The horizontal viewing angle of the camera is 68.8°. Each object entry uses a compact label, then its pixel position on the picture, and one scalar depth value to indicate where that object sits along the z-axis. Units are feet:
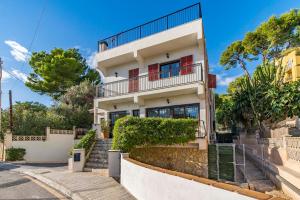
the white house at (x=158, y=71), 44.80
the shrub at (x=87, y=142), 40.34
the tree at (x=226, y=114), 62.34
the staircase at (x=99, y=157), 36.68
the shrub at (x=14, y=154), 51.19
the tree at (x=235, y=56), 91.14
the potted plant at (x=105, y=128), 53.26
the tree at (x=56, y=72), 84.43
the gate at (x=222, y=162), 36.73
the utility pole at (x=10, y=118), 57.62
